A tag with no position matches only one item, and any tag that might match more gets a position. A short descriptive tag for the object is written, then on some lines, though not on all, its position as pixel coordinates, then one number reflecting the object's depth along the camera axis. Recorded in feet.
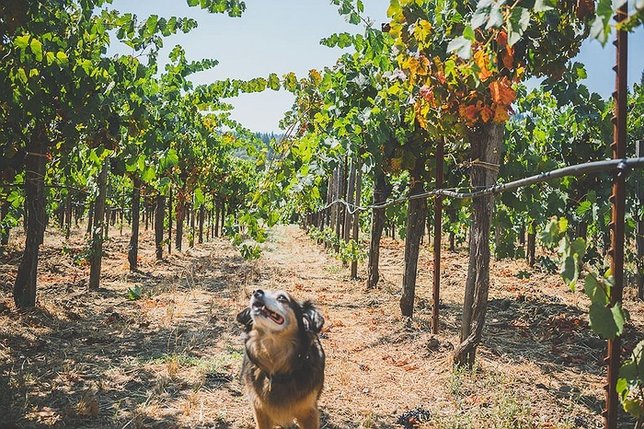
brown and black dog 12.66
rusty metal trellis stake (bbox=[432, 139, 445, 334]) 20.89
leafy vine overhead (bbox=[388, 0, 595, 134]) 13.55
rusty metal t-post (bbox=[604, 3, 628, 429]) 6.98
